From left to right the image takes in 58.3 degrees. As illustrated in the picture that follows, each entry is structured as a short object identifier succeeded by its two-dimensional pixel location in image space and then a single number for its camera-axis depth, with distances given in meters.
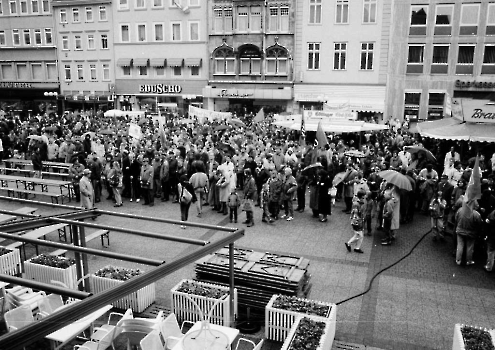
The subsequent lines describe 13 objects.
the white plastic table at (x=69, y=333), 6.36
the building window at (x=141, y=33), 42.81
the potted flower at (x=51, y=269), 9.16
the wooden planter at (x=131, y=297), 8.53
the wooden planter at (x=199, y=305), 7.93
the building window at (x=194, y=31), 41.09
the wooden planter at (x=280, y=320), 7.54
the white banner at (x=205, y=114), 27.88
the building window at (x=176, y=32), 41.72
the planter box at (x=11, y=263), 9.81
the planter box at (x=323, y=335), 6.70
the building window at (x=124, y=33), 43.28
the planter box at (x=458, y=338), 6.54
